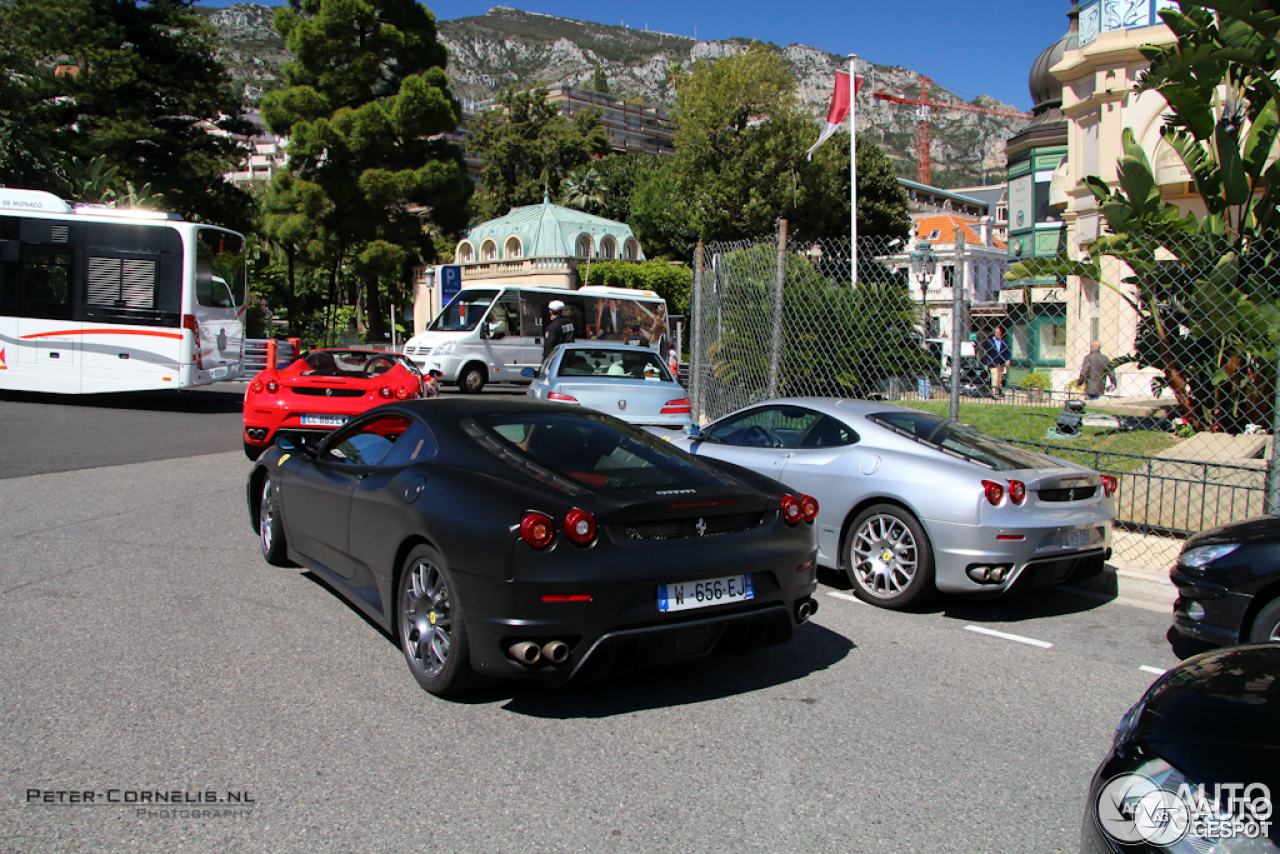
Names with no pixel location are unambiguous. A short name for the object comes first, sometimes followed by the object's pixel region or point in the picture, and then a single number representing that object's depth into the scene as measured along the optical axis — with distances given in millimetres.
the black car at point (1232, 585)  4633
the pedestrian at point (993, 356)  21842
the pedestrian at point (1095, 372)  16375
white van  22609
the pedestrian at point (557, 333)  16797
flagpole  25828
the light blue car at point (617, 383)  12016
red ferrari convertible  10930
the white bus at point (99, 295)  16016
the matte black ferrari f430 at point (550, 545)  3914
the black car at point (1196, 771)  2055
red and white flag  26625
